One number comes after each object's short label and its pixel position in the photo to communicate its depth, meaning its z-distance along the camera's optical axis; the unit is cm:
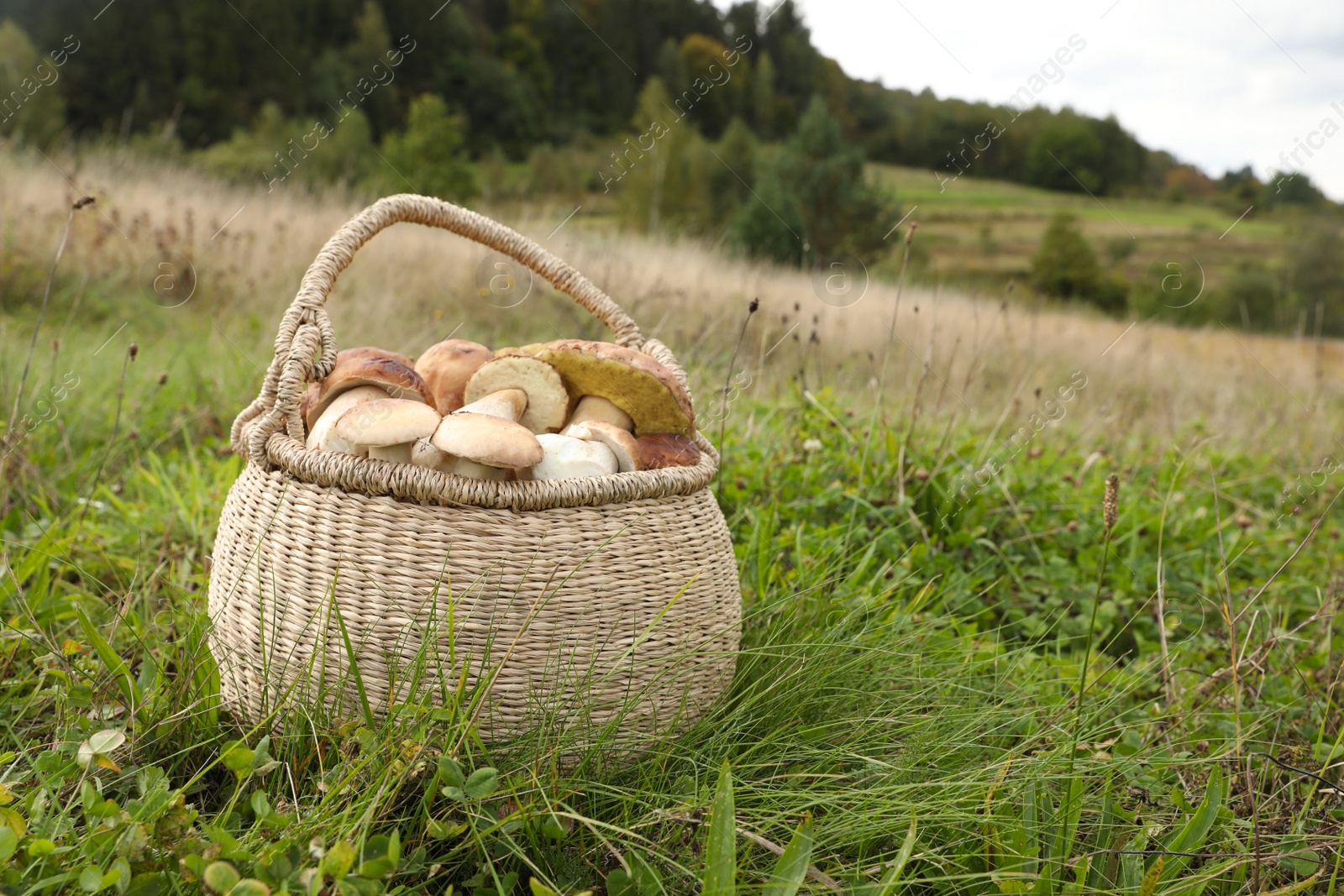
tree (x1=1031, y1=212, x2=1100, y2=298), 2750
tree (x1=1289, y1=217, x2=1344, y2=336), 2073
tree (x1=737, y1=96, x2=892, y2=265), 1788
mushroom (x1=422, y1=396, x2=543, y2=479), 130
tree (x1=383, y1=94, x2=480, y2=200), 1586
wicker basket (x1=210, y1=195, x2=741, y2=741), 131
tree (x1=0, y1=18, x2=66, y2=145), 1192
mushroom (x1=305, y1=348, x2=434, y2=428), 151
